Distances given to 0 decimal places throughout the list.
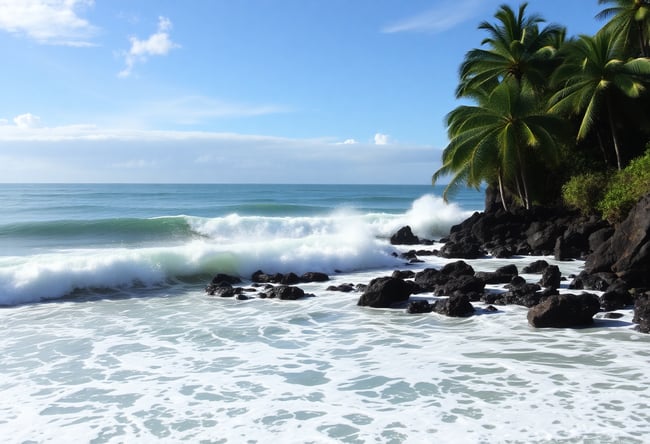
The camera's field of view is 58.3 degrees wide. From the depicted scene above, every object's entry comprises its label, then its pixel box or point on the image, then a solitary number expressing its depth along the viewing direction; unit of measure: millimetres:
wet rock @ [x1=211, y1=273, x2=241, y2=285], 16784
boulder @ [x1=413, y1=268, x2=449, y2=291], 15094
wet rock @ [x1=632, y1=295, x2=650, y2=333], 10227
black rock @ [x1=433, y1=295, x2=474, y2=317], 12109
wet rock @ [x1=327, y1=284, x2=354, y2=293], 15547
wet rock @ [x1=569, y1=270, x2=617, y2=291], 14055
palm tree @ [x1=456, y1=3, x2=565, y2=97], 27844
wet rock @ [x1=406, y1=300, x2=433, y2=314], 12534
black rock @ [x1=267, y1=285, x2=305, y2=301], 14626
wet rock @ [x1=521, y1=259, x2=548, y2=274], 17281
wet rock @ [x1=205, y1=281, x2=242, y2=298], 15383
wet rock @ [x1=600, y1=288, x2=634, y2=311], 11961
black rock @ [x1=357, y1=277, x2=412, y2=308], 13281
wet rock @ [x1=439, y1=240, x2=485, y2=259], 21891
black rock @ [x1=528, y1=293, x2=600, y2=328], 10781
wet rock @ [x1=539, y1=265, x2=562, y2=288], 14484
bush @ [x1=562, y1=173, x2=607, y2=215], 22094
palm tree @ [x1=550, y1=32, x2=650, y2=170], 23297
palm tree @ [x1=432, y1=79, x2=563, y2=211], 24047
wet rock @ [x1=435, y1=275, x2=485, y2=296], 13969
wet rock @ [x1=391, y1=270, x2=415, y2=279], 17234
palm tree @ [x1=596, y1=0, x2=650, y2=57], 27266
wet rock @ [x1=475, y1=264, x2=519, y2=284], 15253
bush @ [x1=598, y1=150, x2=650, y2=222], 18250
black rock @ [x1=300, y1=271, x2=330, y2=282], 17609
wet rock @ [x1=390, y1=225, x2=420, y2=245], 28031
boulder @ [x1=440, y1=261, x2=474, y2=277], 15716
